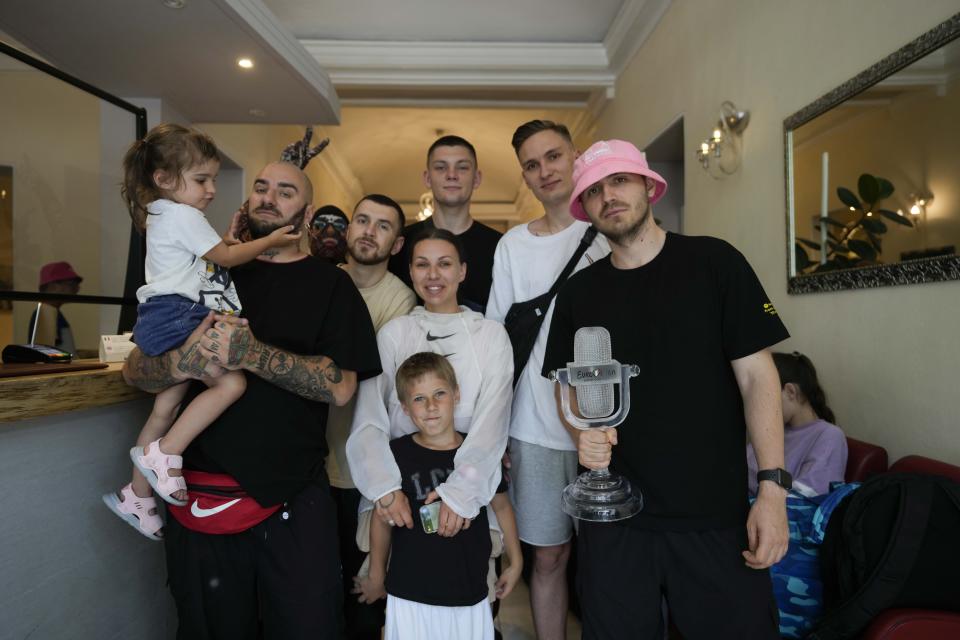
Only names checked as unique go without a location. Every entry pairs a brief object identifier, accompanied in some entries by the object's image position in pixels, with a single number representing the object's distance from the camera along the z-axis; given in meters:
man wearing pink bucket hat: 1.57
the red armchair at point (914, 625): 1.64
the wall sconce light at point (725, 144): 3.83
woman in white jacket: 1.94
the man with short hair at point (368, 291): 2.51
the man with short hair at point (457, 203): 2.90
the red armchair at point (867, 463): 2.49
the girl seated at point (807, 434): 2.51
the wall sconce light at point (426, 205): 9.76
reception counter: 1.61
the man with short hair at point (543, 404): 2.24
